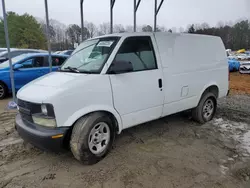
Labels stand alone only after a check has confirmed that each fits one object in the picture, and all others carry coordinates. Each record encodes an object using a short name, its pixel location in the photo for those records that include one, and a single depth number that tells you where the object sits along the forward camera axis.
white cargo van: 2.80
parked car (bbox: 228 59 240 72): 16.62
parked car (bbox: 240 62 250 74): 15.54
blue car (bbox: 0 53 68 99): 7.36
